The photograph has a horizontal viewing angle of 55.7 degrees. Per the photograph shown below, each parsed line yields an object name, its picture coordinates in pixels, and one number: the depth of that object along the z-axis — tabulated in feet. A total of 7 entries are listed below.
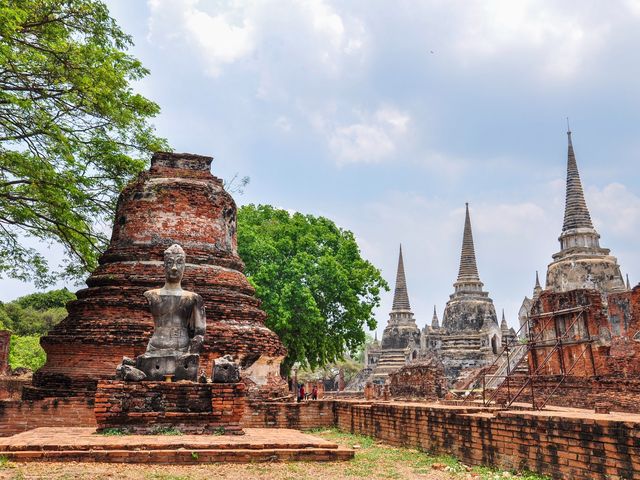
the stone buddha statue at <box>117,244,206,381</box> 27.45
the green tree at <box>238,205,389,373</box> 70.08
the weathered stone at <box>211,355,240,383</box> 26.40
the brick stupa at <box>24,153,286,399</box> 37.19
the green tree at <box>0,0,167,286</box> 33.42
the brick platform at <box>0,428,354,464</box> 19.30
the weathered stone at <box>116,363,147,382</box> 26.00
